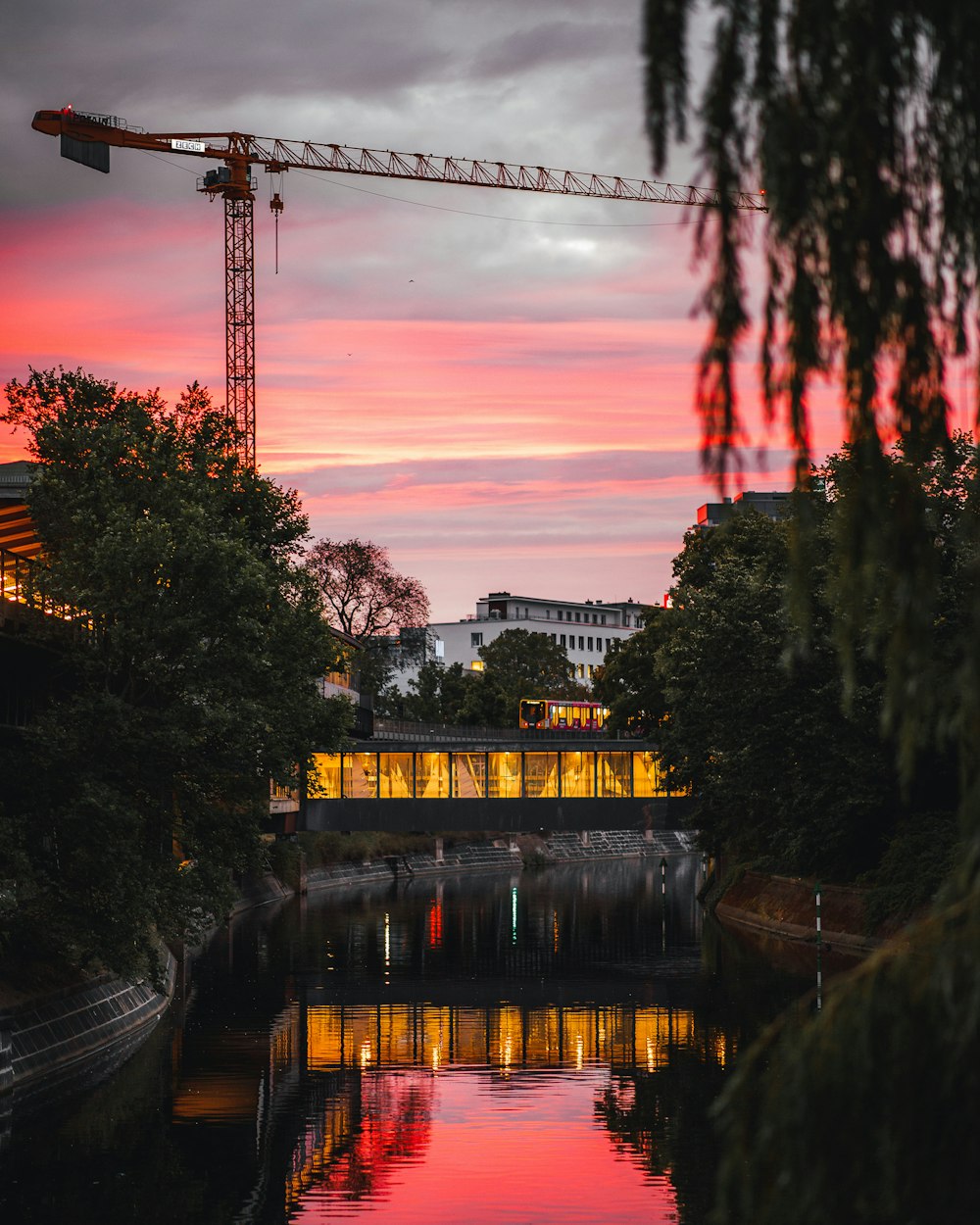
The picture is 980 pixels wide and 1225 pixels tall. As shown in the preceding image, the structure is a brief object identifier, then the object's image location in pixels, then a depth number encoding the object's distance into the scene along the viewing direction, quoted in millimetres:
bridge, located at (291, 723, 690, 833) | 89750
